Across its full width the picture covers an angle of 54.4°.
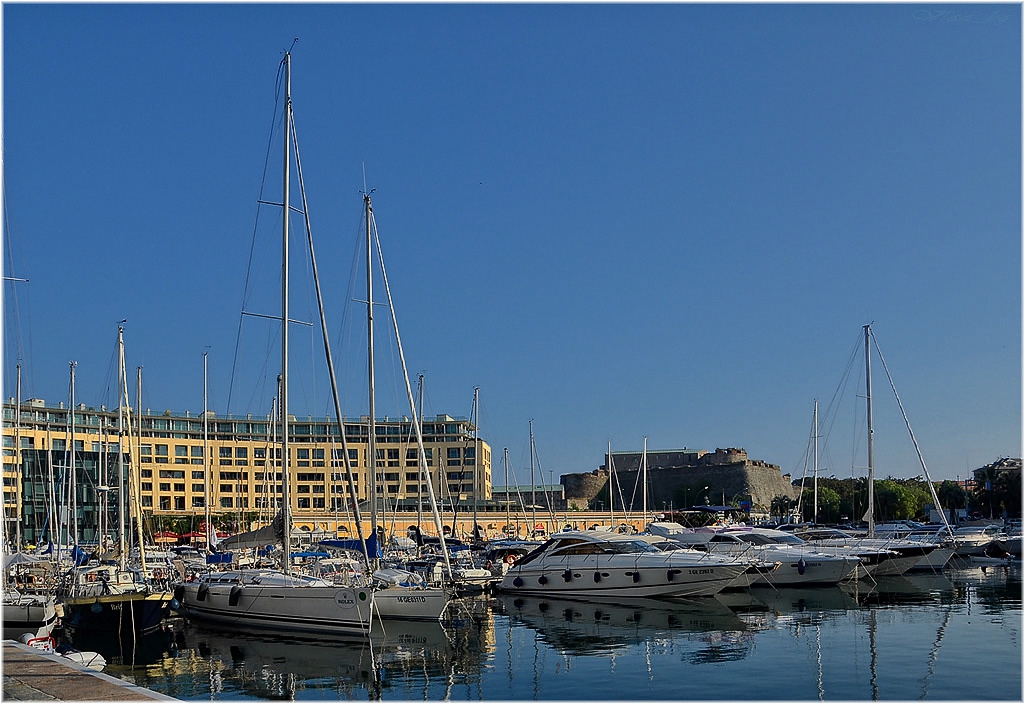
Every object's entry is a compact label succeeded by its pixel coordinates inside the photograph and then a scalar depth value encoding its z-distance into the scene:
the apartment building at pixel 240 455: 107.39
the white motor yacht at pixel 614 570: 33.56
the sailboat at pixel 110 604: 26.06
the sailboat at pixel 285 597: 24.61
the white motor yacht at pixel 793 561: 36.88
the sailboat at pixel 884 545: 40.09
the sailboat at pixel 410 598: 25.45
